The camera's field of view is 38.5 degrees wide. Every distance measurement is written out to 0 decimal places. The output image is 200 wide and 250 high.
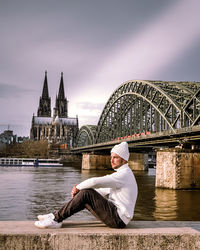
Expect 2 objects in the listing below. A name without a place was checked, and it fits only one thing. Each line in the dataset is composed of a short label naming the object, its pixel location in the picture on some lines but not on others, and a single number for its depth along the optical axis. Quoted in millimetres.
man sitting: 4766
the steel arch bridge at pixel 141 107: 32250
